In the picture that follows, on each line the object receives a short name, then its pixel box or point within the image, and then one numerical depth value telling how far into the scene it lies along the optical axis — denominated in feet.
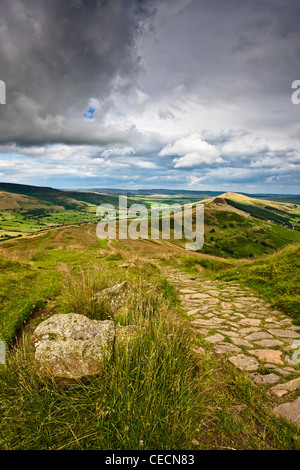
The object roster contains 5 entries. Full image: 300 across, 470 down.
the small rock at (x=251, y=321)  18.66
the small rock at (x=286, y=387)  10.52
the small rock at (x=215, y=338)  15.95
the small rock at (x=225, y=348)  14.48
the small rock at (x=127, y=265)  38.18
